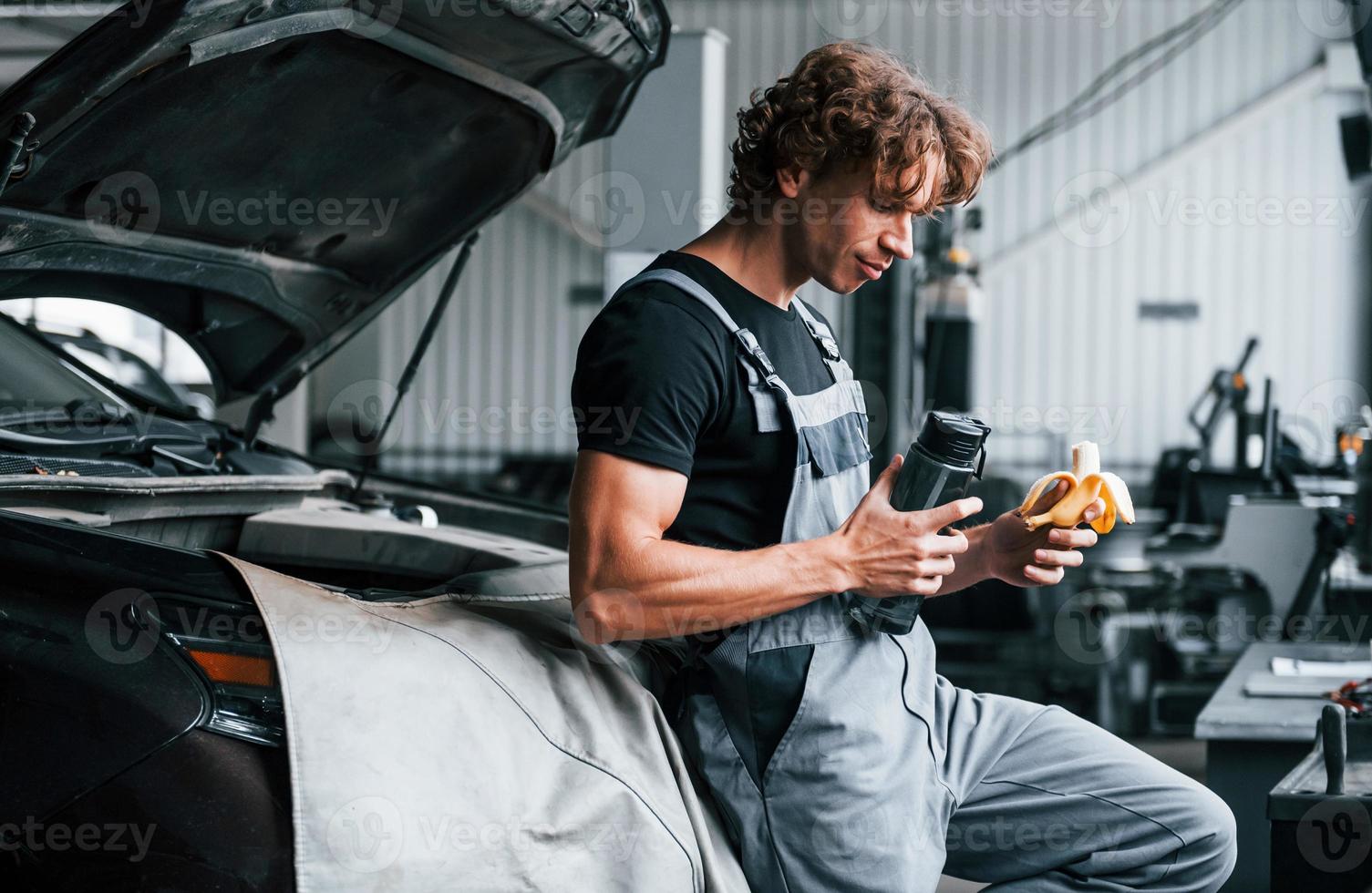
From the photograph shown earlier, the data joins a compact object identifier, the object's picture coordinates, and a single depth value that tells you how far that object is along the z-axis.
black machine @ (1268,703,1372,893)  1.56
